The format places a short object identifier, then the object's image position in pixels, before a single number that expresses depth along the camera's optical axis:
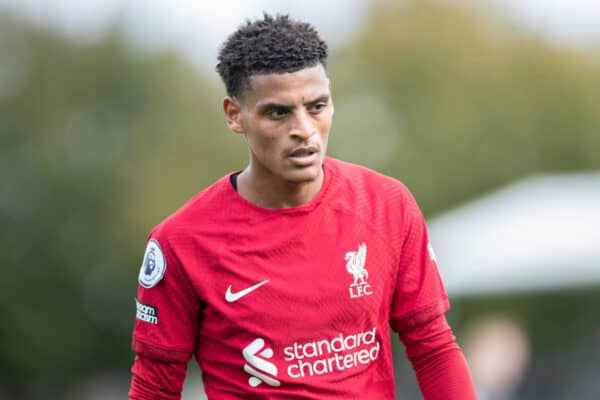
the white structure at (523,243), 24.56
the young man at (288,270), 8.82
